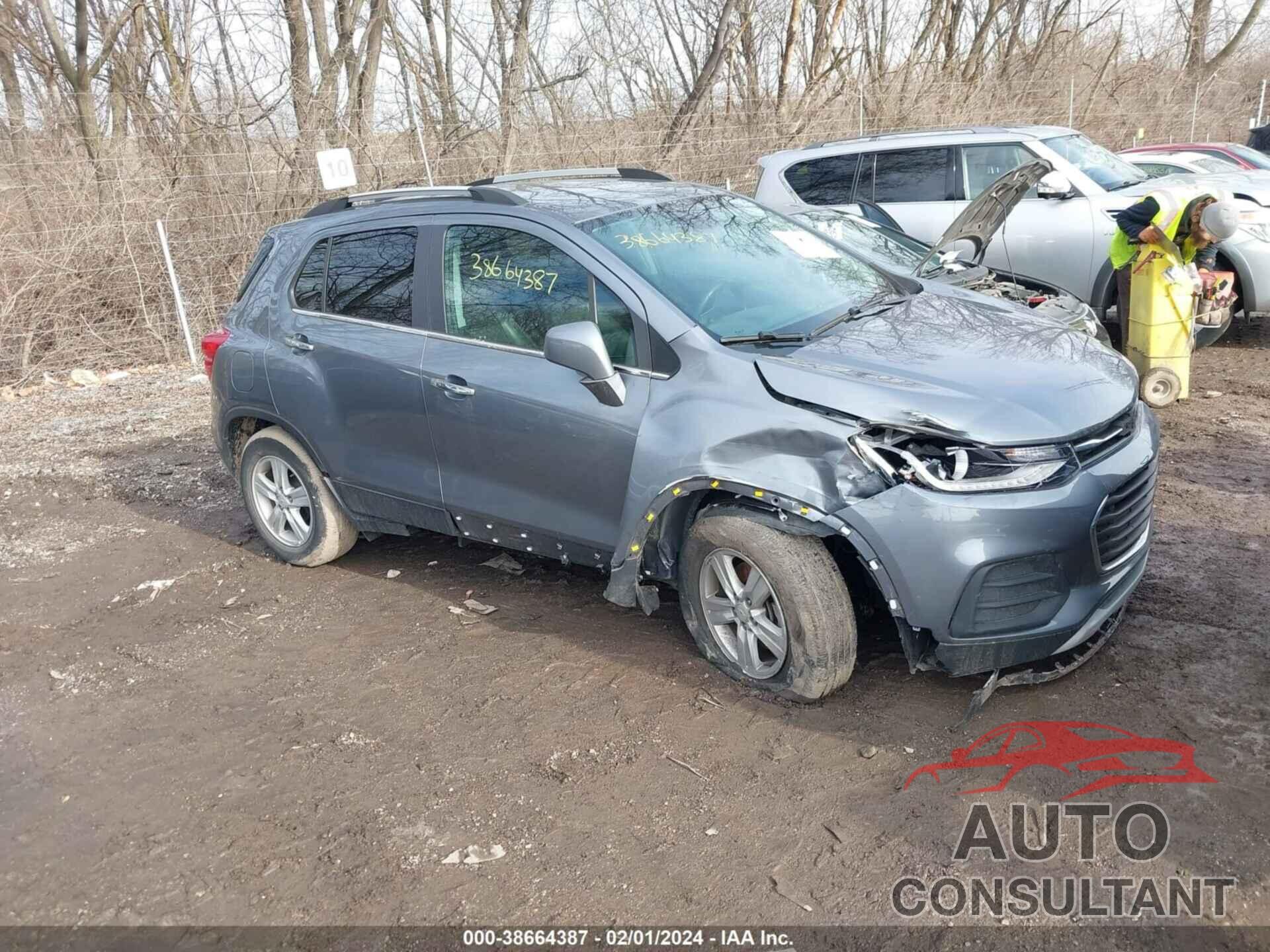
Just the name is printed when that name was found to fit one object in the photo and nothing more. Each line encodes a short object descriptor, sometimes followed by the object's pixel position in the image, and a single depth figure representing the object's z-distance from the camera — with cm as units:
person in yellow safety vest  621
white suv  840
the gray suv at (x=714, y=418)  334
